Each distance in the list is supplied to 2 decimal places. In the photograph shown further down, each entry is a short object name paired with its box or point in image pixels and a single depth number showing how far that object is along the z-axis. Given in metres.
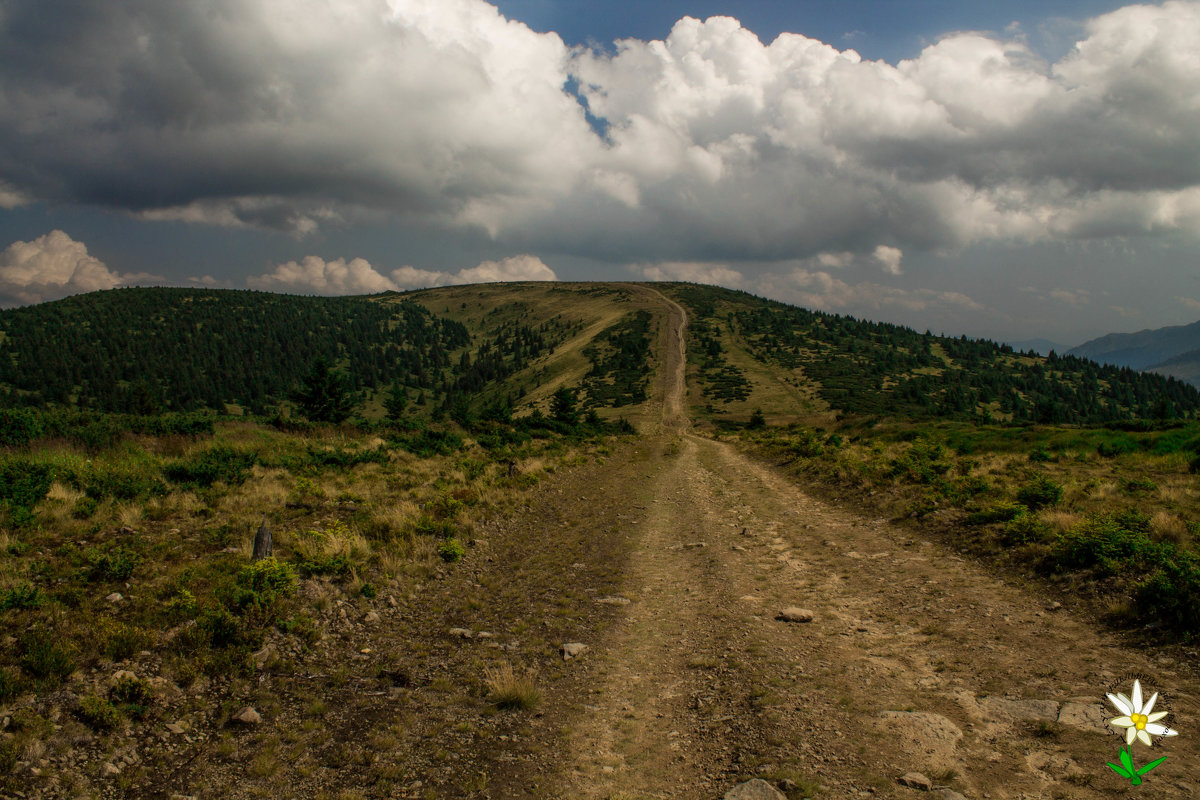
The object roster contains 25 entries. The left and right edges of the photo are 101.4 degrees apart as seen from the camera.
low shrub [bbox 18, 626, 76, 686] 5.44
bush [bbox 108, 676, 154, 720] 5.47
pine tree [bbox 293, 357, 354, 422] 58.84
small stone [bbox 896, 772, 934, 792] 4.55
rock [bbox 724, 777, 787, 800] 4.51
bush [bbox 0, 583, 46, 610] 6.60
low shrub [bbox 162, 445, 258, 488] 13.67
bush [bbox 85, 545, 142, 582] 8.06
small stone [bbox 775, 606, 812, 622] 8.42
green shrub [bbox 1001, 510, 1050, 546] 10.55
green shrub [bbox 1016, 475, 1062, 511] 12.81
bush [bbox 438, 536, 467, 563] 11.33
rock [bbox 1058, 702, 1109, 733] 5.14
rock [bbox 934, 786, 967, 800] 4.37
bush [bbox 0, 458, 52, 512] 10.12
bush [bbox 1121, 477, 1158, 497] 13.69
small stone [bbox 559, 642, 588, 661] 7.51
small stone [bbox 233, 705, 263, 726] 5.75
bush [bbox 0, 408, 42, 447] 15.27
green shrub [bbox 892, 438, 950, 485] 17.16
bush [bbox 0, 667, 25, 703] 5.07
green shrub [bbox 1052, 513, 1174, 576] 8.49
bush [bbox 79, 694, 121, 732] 5.13
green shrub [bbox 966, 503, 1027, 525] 11.79
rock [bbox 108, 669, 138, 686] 5.67
